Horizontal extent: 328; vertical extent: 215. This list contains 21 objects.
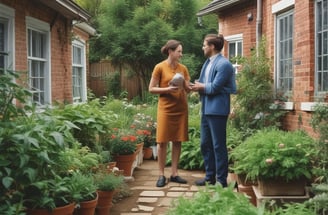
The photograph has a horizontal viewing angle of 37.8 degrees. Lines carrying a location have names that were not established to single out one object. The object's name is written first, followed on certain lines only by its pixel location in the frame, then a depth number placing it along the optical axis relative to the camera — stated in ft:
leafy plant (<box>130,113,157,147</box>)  31.11
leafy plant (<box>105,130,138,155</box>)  24.23
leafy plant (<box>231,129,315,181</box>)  16.62
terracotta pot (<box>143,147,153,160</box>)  31.30
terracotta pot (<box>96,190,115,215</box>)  17.58
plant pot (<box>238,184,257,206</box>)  18.86
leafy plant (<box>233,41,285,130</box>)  25.75
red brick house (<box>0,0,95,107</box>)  23.67
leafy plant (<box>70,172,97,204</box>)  15.03
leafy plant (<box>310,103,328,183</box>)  15.42
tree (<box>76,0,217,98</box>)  68.80
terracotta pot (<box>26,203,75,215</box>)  13.14
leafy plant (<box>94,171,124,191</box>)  17.71
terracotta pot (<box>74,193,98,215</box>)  15.40
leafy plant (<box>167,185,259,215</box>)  12.15
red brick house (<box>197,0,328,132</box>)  21.49
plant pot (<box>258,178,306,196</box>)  17.07
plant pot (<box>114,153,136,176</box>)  23.72
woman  21.47
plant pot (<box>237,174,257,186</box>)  18.75
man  19.33
